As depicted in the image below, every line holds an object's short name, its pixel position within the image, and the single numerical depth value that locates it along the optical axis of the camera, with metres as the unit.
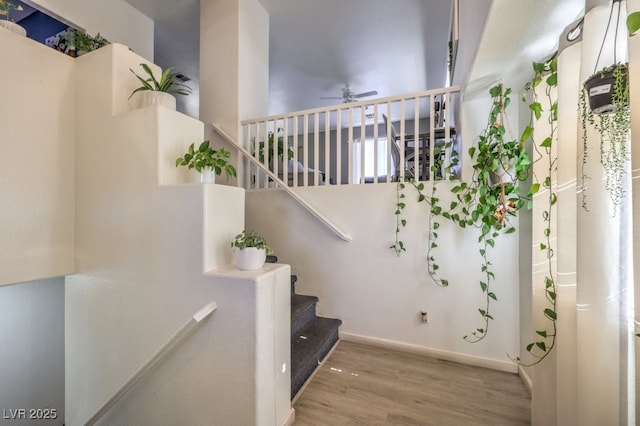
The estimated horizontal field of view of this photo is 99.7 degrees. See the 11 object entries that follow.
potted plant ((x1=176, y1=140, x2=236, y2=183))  1.61
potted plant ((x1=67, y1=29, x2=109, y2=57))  2.13
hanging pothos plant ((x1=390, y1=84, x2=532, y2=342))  1.84
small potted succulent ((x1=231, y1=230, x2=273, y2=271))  1.49
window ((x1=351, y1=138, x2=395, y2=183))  7.29
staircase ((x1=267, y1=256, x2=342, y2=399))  1.90
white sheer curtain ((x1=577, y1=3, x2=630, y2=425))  0.94
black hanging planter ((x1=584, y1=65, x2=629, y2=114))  0.86
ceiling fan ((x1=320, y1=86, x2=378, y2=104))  5.24
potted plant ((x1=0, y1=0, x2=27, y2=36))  1.68
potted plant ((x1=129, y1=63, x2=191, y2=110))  1.72
